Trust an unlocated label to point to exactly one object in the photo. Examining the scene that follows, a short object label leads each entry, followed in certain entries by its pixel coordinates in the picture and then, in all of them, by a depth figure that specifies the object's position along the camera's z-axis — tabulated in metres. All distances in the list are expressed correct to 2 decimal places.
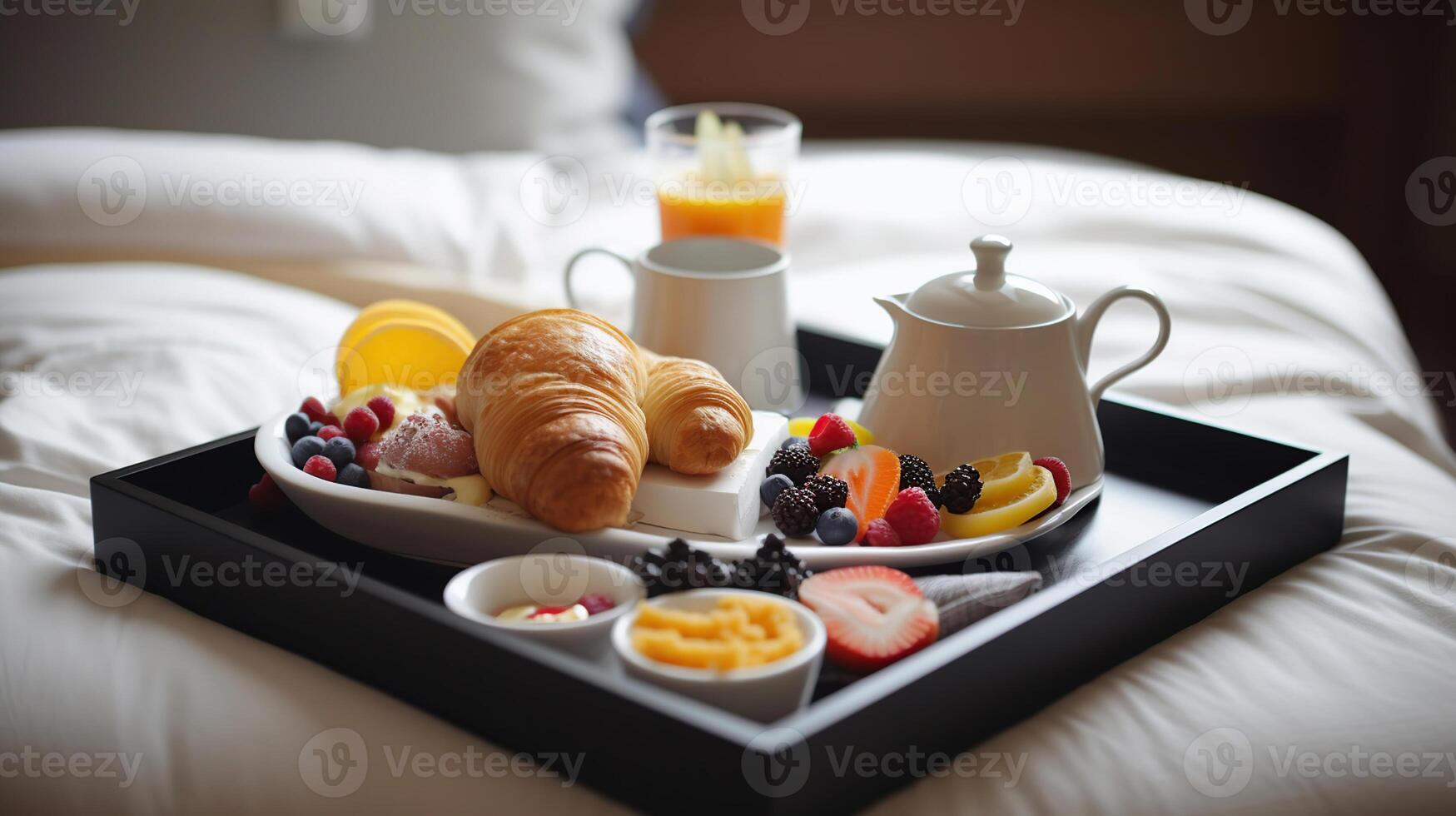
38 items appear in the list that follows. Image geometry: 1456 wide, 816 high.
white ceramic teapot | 0.95
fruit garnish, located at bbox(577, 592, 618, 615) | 0.73
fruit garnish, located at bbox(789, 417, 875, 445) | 1.01
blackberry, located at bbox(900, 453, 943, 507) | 0.90
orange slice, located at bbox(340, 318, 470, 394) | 1.08
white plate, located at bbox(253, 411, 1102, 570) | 0.83
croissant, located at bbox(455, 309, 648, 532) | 0.81
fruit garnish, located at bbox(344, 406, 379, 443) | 0.97
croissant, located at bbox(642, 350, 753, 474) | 0.87
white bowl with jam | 0.72
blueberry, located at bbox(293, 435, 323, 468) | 0.94
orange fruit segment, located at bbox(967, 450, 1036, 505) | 0.89
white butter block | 0.86
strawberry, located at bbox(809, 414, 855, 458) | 0.97
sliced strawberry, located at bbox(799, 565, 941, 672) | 0.71
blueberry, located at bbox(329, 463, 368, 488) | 0.91
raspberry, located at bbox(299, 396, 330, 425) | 1.00
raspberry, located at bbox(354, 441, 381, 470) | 0.93
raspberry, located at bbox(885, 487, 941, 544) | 0.86
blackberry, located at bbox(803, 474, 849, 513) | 0.88
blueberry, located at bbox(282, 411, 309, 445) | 0.98
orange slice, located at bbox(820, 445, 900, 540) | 0.89
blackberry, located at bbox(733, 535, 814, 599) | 0.77
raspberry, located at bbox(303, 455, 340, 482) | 0.91
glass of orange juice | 1.40
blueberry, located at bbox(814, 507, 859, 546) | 0.86
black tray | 0.61
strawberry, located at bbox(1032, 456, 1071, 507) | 0.93
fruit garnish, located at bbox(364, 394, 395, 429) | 0.99
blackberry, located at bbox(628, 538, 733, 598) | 0.76
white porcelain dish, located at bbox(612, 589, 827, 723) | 0.64
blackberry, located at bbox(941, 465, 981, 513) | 0.88
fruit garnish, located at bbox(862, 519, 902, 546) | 0.86
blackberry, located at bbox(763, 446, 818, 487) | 0.93
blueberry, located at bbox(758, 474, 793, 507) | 0.91
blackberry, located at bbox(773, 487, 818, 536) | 0.86
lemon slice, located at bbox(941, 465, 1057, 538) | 0.87
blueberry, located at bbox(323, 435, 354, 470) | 0.94
